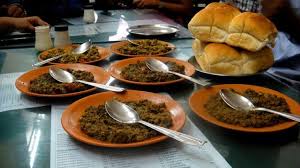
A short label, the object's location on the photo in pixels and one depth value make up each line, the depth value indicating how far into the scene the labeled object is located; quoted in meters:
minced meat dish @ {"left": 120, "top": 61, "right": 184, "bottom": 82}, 1.03
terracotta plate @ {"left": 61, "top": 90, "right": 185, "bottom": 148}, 0.66
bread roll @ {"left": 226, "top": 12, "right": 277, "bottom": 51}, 1.07
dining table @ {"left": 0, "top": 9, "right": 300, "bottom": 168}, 0.66
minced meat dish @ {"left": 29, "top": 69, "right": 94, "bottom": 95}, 0.94
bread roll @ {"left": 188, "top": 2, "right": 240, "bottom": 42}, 1.16
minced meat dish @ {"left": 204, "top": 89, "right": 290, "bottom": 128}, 0.73
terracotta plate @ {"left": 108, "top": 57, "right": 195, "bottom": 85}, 1.03
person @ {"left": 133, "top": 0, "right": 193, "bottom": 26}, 2.72
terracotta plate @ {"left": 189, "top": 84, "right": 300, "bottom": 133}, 0.72
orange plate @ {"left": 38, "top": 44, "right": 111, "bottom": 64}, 1.29
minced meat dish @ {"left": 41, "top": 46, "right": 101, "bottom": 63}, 1.27
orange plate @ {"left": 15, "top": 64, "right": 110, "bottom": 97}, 0.94
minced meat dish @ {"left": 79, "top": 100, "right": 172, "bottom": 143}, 0.67
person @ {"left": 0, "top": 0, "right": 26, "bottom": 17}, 2.22
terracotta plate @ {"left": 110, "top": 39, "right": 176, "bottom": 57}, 1.38
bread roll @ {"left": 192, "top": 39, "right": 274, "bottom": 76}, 1.10
